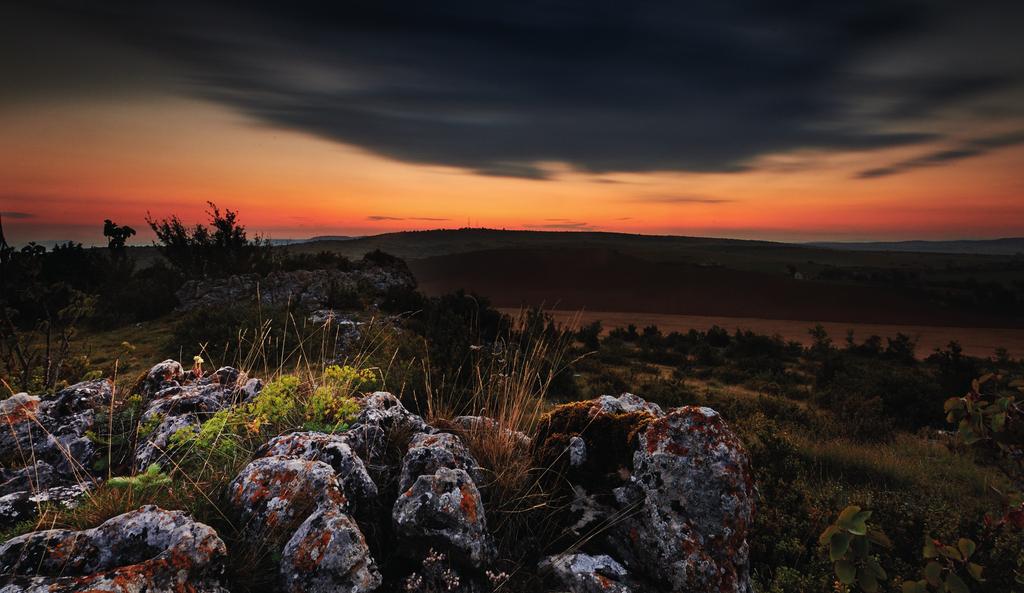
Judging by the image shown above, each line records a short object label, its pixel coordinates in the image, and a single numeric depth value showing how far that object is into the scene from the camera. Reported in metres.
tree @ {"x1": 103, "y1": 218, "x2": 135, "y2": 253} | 15.48
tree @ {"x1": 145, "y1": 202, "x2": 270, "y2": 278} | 21.72
